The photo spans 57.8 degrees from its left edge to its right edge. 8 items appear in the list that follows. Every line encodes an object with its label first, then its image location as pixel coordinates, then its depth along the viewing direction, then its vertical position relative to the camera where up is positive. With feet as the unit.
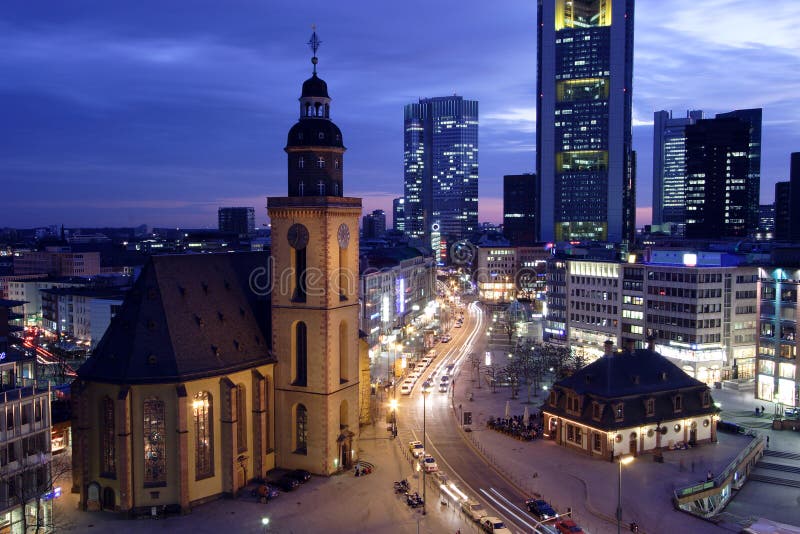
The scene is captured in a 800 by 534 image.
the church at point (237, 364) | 185.06 -39.06
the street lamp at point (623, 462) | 164.85 -67.25
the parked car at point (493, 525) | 166.09 -70.46
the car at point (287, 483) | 196.24 -71.16
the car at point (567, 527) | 168.45 -71.38
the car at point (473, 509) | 175.83 -71.39
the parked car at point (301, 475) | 202.49 -71.03
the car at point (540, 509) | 177.06 -71.16
